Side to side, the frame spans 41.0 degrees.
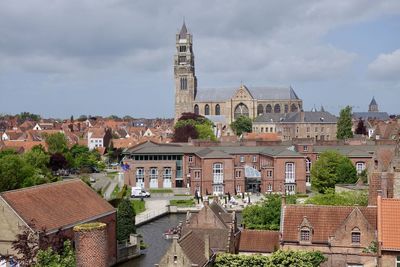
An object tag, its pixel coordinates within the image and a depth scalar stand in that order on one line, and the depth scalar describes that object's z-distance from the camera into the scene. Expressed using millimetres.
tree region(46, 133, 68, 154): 104800
